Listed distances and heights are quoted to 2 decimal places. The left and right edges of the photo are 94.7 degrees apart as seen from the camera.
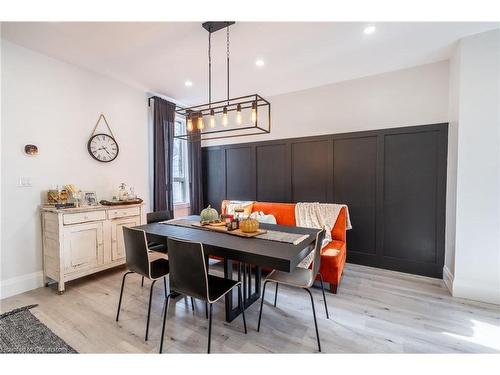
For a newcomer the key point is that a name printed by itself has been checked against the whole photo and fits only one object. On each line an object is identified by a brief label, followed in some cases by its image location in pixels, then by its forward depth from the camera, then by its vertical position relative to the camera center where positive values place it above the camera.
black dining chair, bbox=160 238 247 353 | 1.61 -0.68
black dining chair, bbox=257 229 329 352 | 1.88 -0.85
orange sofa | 2.61 -0.82
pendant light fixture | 2.14 +0.67
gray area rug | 1.75 -1.30
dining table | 1.59 -0.52
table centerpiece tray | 2.09 -0.50
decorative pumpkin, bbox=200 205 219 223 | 2.59 -0.41
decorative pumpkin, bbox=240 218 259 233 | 2.13 -0.43
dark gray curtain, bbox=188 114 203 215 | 4.73 +0.04
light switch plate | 2.66 -0.04
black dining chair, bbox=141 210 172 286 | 2.87 -0.51
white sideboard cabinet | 2.65 -0.77
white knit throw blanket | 3.21 -0.52
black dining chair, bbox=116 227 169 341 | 1.96 -0.69
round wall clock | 3.30 +0.46
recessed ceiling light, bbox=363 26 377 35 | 2.37 +1.57
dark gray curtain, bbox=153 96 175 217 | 4.06 +0.48
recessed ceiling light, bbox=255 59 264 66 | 3.04 +1.57
